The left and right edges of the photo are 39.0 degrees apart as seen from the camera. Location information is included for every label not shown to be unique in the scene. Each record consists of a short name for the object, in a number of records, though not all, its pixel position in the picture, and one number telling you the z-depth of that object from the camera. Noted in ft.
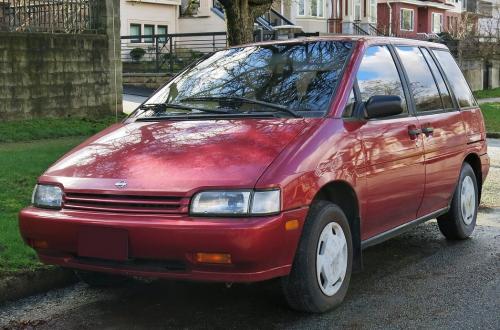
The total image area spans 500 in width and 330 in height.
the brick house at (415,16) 157.17
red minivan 12.96
